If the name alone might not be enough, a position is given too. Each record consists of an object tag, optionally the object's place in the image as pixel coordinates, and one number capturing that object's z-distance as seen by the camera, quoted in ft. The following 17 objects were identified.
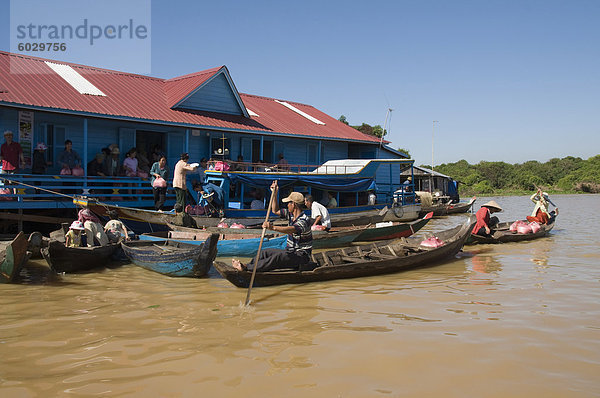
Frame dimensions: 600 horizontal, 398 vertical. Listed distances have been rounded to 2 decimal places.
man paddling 25.54
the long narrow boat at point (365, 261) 25.69
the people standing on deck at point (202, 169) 51.52
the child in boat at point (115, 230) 34.71
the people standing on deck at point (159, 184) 47.32
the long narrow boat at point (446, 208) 81.97
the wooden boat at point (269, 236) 34.24
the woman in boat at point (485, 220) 44.47
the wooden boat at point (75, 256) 28.71
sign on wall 44.96
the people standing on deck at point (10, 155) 40.93
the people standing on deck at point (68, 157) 45.34
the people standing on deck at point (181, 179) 43.69
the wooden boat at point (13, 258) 25.27
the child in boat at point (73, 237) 31.65
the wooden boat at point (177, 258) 27.86
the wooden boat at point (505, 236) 44.62
